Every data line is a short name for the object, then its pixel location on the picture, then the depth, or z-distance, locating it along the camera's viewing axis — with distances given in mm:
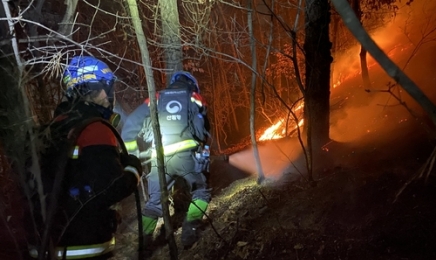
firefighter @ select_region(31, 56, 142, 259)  2498
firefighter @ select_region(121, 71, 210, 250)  5098
